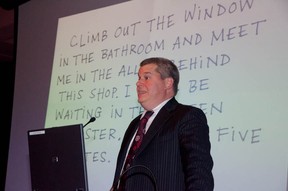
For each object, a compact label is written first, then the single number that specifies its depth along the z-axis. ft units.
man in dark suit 5.10
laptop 5.14
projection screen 6.64
